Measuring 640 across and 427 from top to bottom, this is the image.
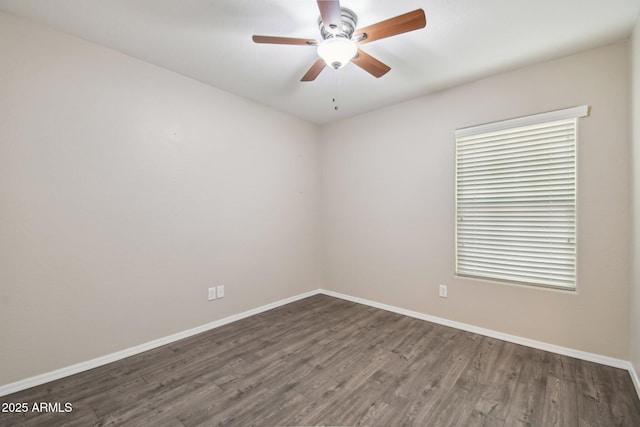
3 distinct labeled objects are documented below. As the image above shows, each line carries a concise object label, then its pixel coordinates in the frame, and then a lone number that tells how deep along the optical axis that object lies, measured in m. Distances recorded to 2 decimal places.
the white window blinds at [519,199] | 2.39
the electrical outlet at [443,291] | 3.05
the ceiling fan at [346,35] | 1.51
